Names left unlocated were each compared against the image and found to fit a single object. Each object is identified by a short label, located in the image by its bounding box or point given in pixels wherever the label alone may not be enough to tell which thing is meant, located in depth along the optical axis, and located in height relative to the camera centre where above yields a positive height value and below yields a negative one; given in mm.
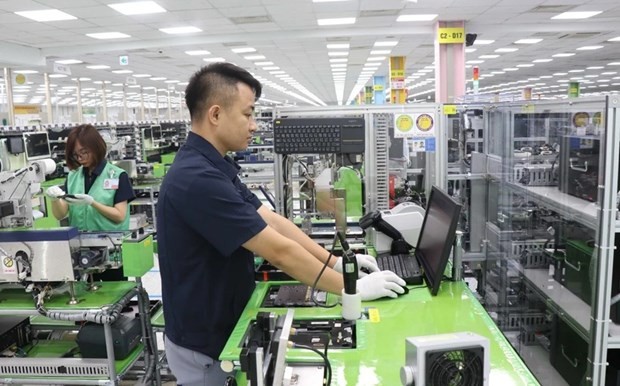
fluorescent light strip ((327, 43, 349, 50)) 10836 +1939
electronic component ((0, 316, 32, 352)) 3023 -1195
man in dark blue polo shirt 1568 -346
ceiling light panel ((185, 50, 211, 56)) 10969 +1919
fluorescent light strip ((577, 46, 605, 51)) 12039 +1867
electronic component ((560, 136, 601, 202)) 2613 -246
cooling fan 1137 -553
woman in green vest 3340 -318
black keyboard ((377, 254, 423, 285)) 2057 -618
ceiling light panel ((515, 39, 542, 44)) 10844 +1886
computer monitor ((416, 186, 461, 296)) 1820 -442
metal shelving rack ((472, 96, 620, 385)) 2141 -563
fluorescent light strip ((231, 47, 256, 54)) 10871 +1932
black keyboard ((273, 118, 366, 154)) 2687 -17
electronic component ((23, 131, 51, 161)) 7035 -46
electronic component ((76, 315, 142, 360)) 2865 -1178
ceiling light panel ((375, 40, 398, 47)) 10680 +1919
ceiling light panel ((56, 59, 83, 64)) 11539 +1911
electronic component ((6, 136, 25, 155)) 6762 -25
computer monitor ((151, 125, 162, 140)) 11164 +151
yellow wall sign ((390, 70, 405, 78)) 12471 +1444
